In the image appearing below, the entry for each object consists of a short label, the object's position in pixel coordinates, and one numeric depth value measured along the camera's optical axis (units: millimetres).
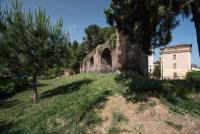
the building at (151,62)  28975
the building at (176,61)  22634
